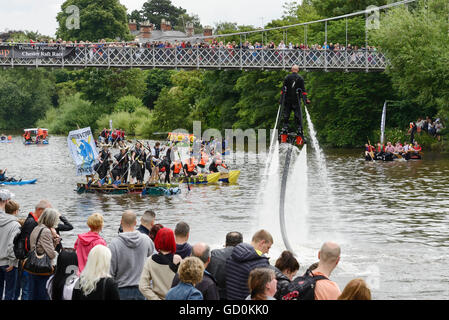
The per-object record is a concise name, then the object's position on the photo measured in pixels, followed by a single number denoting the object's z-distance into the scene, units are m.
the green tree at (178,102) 80.38
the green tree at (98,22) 93.62
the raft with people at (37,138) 71.97
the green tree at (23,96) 103.25
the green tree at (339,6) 62.91
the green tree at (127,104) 87.06
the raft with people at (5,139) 75.75
